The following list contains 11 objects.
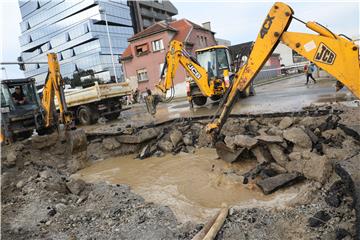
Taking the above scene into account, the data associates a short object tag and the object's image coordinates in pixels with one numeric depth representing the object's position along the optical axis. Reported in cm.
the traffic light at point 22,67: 1971
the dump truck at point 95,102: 1275
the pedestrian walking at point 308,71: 1705
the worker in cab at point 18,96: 958
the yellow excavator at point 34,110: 846
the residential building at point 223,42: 4930
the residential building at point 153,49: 2827
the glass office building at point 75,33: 5209
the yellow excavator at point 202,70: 1038
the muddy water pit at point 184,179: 496
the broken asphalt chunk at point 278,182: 496
